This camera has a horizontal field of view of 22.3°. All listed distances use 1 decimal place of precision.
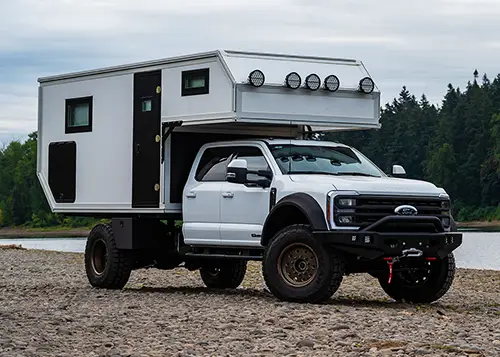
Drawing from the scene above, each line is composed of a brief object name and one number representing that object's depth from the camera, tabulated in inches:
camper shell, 639.8
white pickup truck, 569.3
